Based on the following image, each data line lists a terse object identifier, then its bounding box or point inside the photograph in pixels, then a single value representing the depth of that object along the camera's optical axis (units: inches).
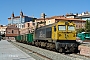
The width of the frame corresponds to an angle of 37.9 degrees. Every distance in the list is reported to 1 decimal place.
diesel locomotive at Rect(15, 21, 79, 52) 557.2
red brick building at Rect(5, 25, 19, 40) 3519.3
